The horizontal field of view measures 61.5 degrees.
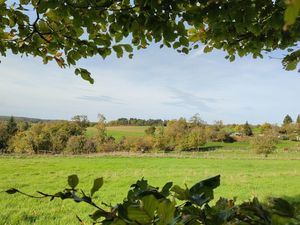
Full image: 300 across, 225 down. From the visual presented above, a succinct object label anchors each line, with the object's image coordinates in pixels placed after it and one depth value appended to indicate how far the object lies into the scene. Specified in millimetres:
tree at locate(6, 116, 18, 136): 62991
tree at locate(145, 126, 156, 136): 69783
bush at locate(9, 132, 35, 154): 53366
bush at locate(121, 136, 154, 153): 58174
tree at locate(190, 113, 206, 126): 85203
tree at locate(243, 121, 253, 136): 80352
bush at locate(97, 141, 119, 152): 54860
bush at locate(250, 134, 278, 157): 45525
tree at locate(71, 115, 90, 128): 72351
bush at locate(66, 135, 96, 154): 53366
